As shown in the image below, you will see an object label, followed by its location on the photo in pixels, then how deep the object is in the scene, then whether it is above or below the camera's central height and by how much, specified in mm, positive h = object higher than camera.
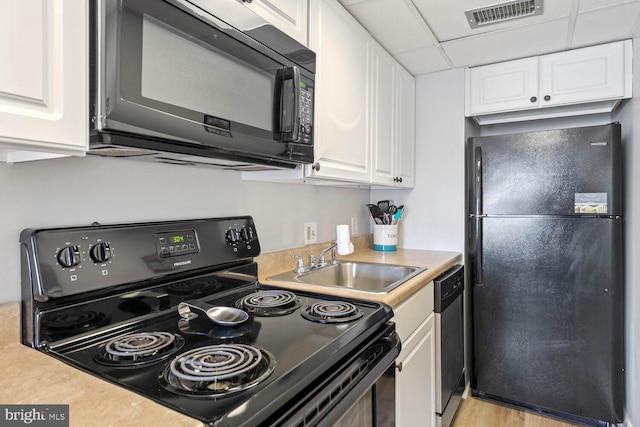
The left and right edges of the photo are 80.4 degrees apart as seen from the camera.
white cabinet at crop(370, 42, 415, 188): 2052 +548
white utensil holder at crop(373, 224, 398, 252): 2510 -161
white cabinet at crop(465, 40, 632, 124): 2113 +774
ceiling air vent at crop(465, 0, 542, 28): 1765 +974
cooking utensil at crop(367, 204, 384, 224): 2582 +1
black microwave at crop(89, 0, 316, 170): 762 +321
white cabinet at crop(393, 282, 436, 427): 1442 -632
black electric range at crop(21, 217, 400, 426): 719 -308
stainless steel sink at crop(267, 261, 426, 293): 1913 -321
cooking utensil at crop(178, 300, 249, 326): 1060 -288
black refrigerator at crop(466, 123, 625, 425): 2041 -334
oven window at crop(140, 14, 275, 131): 833 +345
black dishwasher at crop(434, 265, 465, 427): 1892 -702
